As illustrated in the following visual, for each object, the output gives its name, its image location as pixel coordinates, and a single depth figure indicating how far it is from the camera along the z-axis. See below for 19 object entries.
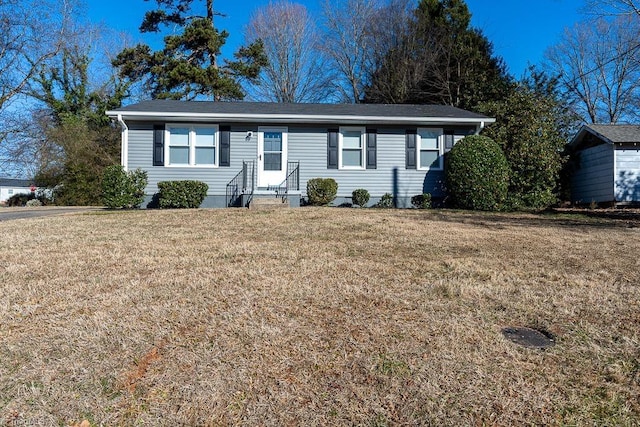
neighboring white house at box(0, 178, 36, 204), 37.60
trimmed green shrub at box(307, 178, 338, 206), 11.40
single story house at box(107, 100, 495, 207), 11.52
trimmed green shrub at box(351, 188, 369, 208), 11.81
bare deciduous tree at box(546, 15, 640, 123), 23.07
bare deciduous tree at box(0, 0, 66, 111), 17.75
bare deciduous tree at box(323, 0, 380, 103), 22.94
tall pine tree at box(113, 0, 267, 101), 19.45
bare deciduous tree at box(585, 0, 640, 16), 10.34
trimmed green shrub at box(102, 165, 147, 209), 10.55
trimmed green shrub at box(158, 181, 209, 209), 10.89
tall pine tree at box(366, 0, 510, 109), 19.92
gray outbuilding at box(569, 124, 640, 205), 13.24
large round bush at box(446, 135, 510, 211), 10.90
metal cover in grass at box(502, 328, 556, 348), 2.48
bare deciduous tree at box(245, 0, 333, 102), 23.91
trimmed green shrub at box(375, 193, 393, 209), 11.96
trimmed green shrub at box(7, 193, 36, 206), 19.27
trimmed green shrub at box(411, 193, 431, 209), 11.77
